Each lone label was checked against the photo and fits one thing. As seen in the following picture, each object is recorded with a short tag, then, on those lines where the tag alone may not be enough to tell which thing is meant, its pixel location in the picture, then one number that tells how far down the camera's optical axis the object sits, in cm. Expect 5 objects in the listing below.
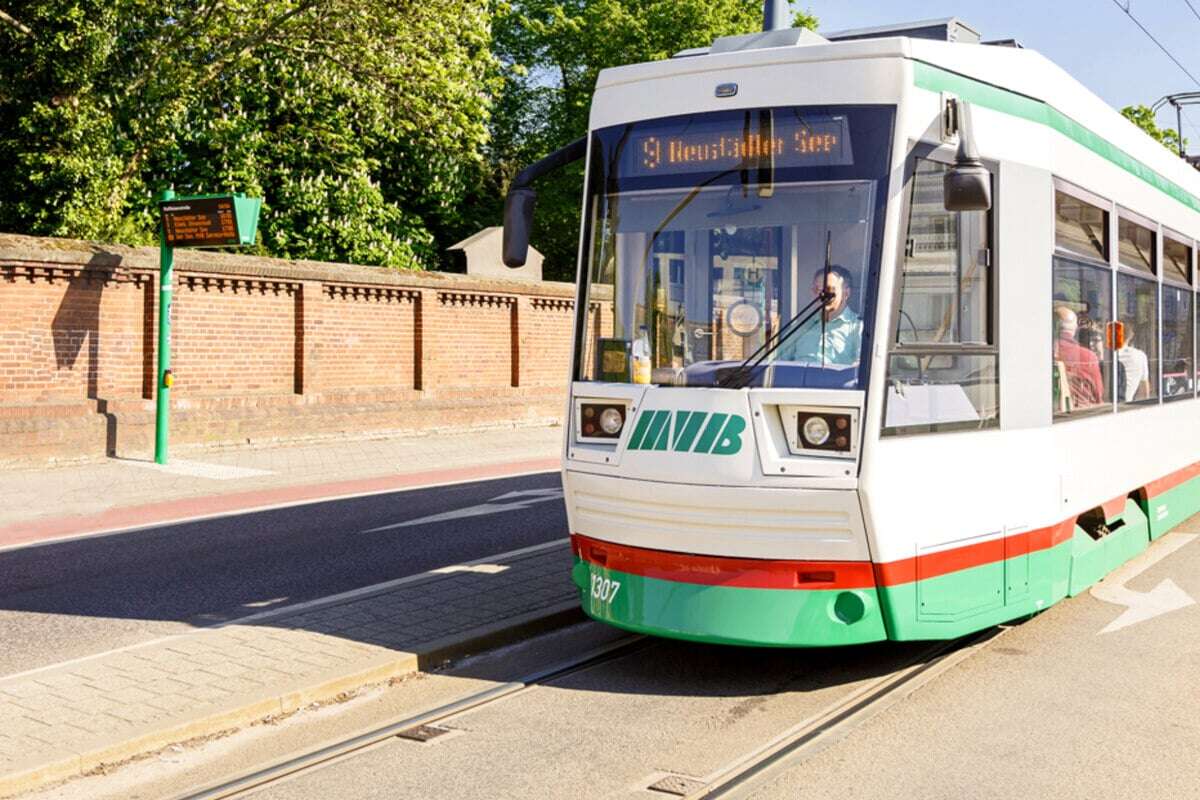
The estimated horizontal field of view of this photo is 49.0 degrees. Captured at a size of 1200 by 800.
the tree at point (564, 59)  3922
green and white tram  601
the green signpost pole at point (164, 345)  1681
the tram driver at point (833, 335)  604
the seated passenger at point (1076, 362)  733
